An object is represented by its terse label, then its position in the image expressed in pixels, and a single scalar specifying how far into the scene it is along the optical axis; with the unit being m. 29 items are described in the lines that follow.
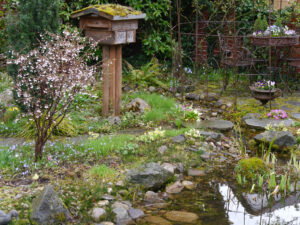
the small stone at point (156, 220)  4.36
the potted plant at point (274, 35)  8.77
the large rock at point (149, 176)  4.98
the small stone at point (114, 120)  7.05
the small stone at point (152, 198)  4.83
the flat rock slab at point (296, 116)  7.64
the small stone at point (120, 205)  4.53
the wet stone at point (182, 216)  4.42
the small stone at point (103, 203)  4.55
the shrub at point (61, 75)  4.93
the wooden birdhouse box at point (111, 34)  6.74
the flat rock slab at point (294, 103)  8.50
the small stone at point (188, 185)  5.23
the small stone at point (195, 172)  5.56
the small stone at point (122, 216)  4.36
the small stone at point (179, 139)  6.28
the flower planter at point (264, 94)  7.91
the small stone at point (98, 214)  4.33
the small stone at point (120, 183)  4.92
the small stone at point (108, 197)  4.65
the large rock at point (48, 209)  4.06
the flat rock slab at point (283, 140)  6.26
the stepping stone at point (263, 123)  7.04
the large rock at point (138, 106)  7.58
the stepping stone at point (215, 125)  6.99
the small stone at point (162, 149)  5.91
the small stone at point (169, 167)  5.46
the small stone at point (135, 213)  4.46
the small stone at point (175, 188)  5.12
